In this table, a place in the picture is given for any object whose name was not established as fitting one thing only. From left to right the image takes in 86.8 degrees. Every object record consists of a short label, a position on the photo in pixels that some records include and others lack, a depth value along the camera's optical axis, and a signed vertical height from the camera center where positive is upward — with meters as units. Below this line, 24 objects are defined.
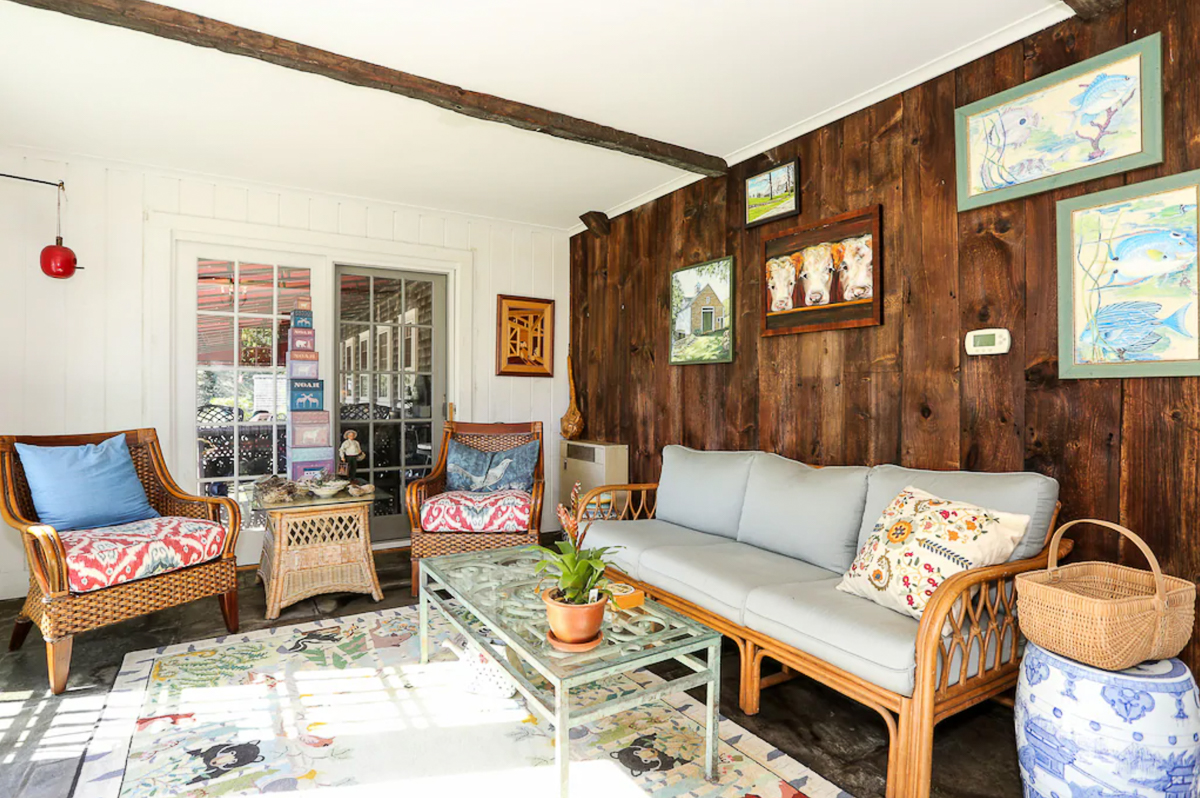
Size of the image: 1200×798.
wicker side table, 3.20 -0.78
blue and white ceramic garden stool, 1.50 -0.81
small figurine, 4.21 -0.34
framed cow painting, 2.88 +0.60
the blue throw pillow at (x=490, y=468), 3.88 -0.41
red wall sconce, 3.42 +0.78
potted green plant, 1.78 -0.58
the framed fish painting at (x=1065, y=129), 2.03 +0.95
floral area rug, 1.81 -1.09
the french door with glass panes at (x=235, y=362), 3.96 +0.27
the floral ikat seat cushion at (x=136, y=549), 2.46 -0.60
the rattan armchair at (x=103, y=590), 2.38 -0.73
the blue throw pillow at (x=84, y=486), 2.73 -0.37
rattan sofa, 1.74 -0.66
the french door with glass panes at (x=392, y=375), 4.50 +0.20
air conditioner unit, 4.45 -0.47
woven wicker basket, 1.55 -0.56
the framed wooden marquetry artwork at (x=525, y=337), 4.93 +0.51
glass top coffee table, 1.64 -0.70
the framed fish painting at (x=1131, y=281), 1.94 +0.38
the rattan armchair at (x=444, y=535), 3.52 -0.75
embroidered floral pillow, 1.92 -0.47
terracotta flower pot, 1.77 -0.62
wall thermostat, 2.39 +0.22
